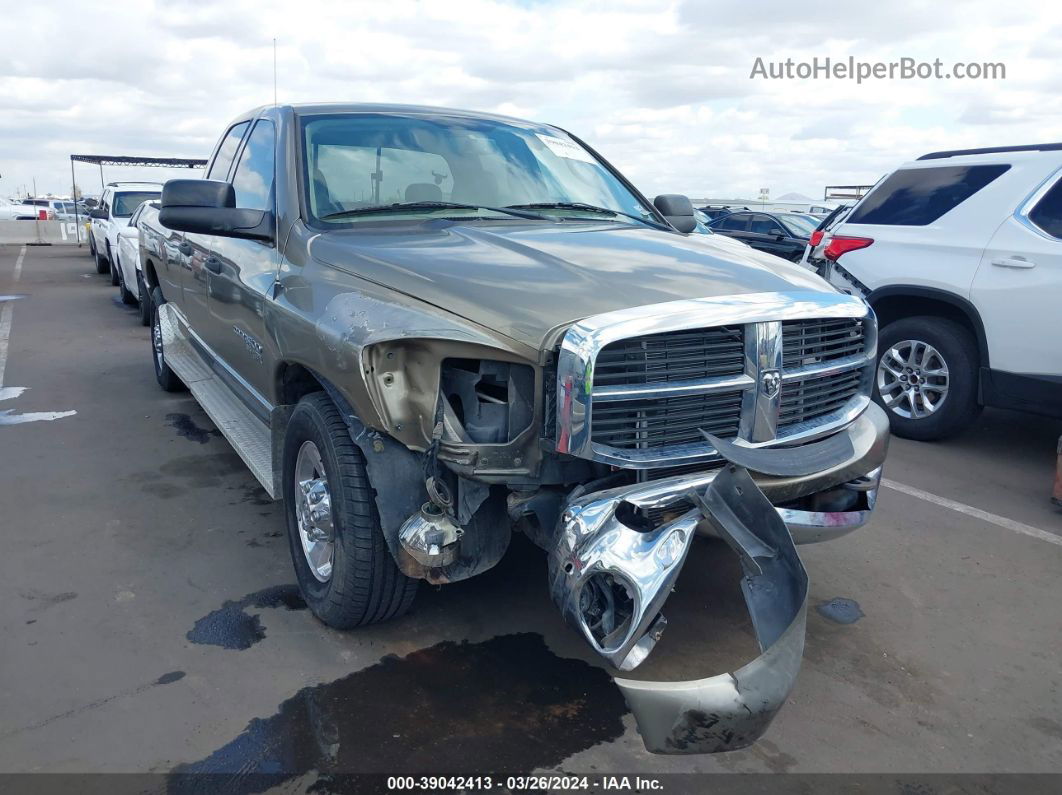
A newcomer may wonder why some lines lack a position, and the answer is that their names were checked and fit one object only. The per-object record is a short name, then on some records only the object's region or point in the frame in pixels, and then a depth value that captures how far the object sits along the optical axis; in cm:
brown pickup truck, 249
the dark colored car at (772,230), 1386
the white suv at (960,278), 543
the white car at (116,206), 1331
